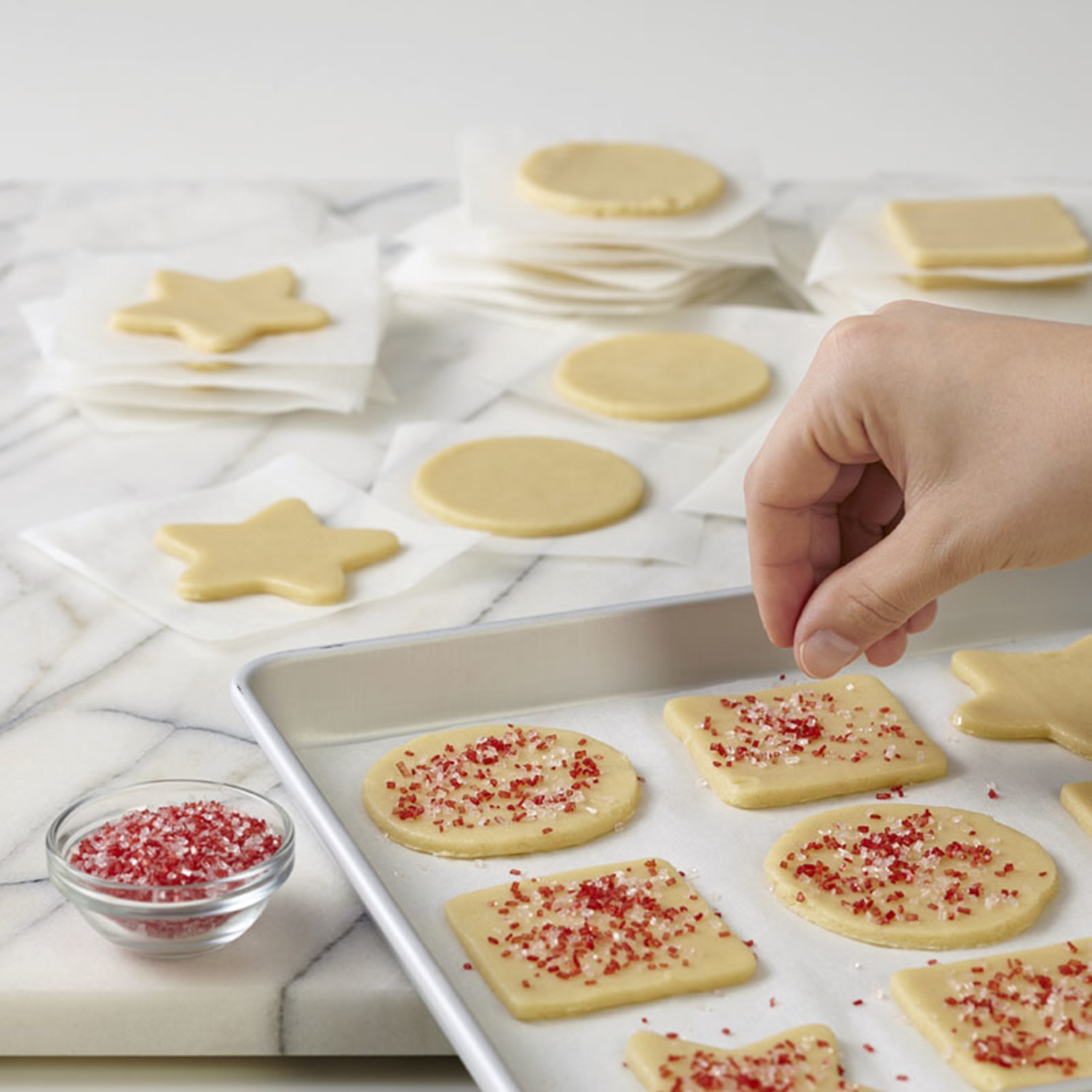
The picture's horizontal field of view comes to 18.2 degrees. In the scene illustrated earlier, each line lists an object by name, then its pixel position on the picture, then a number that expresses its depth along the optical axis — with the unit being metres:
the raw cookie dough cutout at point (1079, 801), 0.90
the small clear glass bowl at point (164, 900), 0.85
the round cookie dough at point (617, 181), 1.23
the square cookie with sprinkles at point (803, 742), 0.91
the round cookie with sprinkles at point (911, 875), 0.87
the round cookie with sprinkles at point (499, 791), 0.89
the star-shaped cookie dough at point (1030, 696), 0.94
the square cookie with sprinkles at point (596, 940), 0.84
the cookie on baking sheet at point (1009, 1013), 0.82
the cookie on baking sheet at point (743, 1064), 0.82
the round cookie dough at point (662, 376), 1.15
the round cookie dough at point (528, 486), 1.07
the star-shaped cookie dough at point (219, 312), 1.15
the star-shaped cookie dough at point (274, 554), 1.02
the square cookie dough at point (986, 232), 1.21
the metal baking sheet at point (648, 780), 0.84
